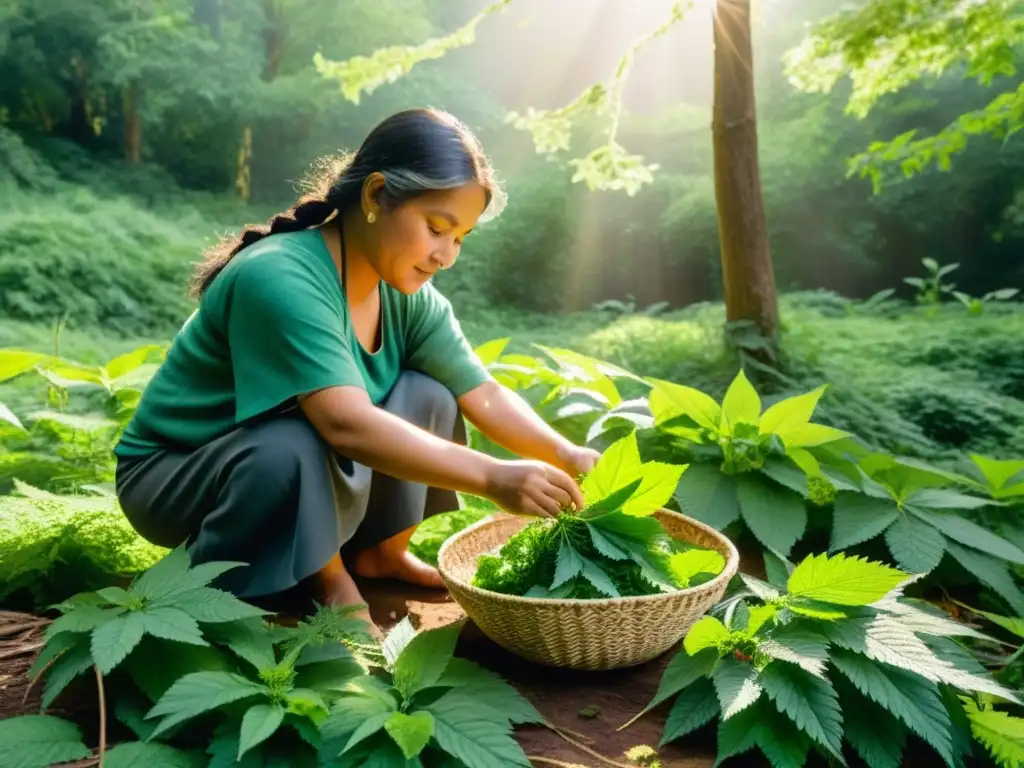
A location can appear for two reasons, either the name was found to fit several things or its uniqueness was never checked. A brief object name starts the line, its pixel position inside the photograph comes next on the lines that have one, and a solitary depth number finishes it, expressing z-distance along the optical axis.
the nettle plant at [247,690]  1.27
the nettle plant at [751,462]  2.11
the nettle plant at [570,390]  2.52
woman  1.64
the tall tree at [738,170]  3.61
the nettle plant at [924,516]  2.03
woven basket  1.54
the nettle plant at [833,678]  1.39
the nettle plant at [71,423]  2.51
